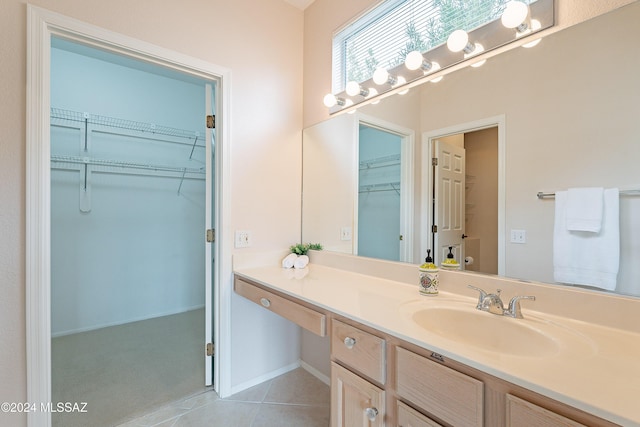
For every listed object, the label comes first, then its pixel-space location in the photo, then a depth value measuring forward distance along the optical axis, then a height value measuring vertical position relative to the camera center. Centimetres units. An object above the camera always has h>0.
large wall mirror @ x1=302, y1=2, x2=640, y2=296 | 100 +27
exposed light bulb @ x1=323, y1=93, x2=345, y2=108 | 197 +75
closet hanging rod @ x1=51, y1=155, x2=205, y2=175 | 276 +48
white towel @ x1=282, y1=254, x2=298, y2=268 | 205 -35
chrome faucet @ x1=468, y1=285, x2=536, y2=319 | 106 -35
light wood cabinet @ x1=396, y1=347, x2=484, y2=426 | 78 -52
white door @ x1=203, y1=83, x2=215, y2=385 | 195 -41
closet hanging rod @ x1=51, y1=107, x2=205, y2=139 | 276 +91
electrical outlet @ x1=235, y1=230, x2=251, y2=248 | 196 -19
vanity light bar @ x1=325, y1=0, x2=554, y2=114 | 117 +76
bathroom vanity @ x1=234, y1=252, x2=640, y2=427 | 66 -40
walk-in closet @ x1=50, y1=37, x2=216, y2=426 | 249 -14
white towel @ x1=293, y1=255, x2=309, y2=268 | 203 -36
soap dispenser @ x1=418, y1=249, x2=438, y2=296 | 135 -32
